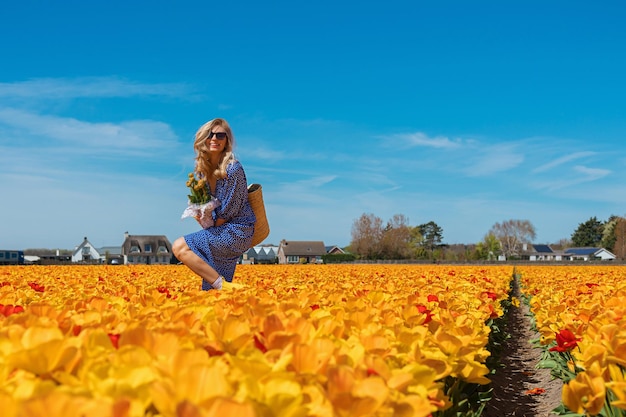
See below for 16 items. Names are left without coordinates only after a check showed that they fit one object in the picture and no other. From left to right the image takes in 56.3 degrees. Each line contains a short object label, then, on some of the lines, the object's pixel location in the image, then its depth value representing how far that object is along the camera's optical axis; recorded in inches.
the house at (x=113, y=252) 3677.7
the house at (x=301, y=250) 4239.7
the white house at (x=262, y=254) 4411.7
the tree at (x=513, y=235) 4451.5
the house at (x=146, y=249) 3432.6
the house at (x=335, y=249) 4964.6
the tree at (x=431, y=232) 5265.8
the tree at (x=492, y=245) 4512.8
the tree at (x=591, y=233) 4734.3
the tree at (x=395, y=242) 3525.1
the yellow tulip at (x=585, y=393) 82.5
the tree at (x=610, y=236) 4212.1
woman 244.4
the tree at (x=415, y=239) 3803.6
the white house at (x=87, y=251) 4123.3
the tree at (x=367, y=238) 3528.5
